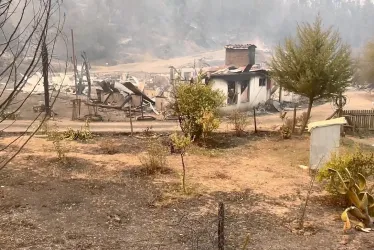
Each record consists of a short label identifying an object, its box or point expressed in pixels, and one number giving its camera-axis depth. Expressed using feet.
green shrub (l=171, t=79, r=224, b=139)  46.17
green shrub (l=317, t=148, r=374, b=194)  28.14
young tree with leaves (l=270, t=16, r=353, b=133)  51.06
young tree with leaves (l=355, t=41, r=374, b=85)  127.95
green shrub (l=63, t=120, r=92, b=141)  48.93
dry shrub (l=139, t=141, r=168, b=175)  35.17
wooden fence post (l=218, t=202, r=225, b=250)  17.42
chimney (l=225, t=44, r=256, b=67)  117.19
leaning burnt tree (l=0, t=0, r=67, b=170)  9.37
